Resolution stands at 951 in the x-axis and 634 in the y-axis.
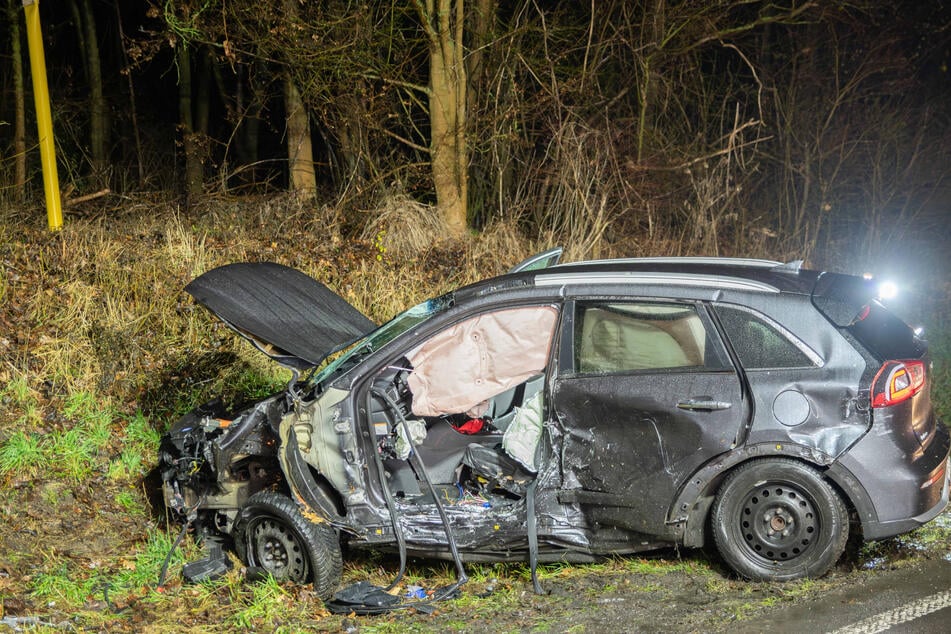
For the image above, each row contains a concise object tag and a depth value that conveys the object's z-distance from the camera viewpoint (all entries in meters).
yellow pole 9.05
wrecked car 4.59
